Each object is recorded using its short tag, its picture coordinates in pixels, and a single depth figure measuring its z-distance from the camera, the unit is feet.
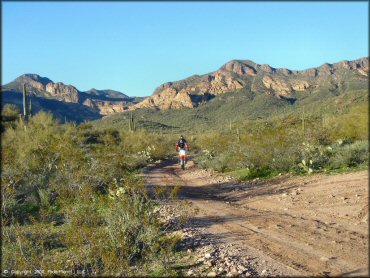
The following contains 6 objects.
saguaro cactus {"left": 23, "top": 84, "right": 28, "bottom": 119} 99.39
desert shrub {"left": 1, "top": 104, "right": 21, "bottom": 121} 135.31
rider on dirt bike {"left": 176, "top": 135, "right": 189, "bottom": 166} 67.00
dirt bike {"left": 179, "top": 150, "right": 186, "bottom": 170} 69.70
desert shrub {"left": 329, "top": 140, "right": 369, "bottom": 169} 44.47
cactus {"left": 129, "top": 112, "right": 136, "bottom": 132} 150.63
